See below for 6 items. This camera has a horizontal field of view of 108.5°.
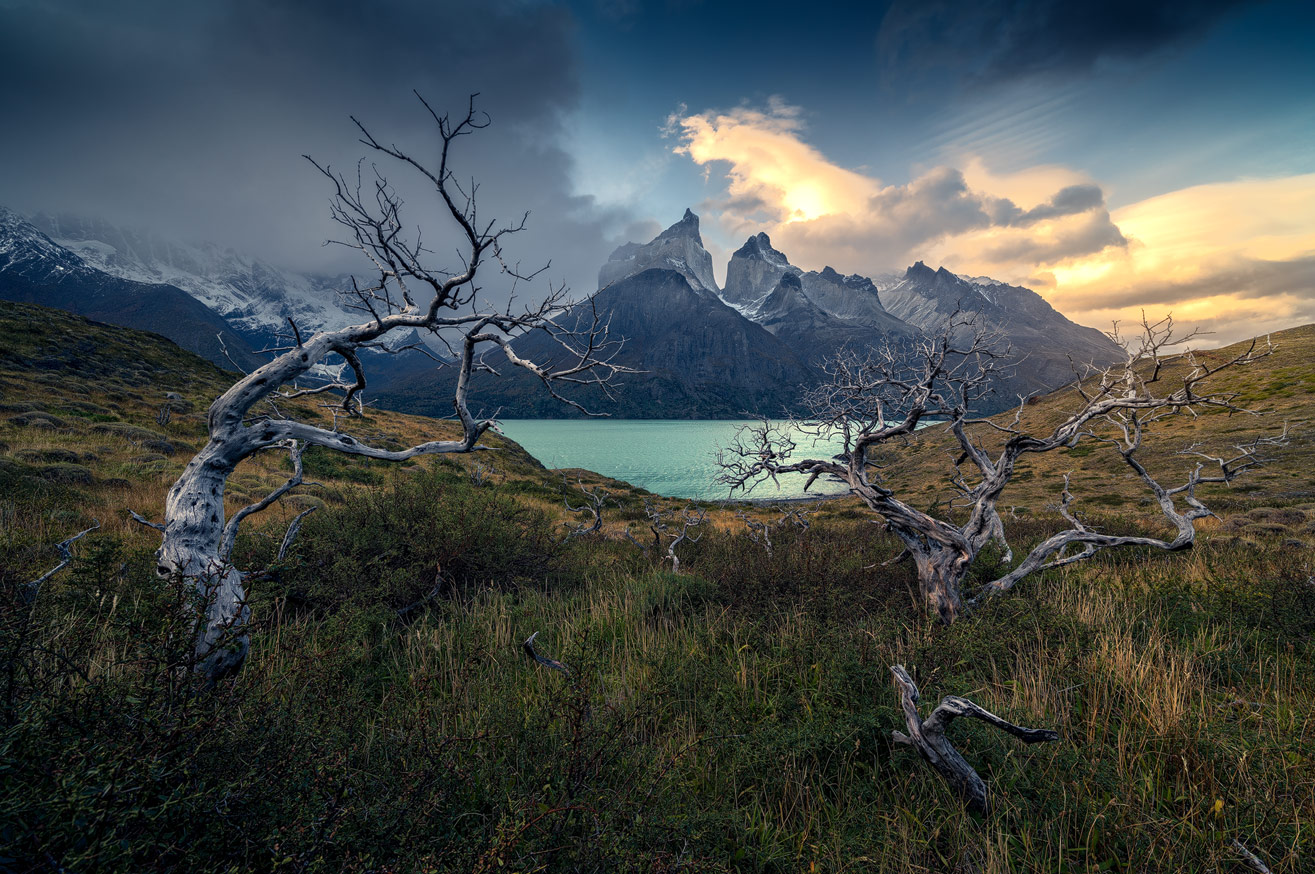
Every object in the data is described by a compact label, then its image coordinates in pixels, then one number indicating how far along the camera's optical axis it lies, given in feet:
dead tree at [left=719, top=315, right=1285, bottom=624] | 19.25
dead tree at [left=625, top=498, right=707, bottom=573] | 32.32
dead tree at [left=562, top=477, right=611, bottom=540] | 42.45
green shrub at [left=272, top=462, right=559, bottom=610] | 18.56
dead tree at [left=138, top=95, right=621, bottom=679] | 12.74
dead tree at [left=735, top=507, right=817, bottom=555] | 35.40
